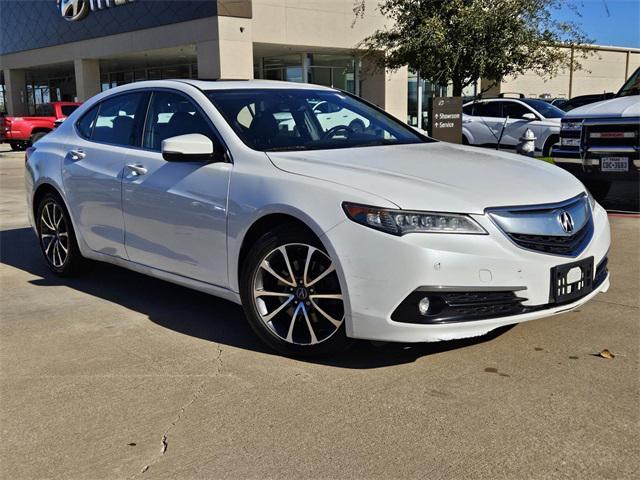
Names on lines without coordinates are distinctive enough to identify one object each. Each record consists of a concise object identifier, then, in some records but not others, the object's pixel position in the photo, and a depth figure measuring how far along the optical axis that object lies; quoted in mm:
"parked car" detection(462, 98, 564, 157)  17953
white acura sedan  3543
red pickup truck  25469
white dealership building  26422
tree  18906
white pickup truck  8203
